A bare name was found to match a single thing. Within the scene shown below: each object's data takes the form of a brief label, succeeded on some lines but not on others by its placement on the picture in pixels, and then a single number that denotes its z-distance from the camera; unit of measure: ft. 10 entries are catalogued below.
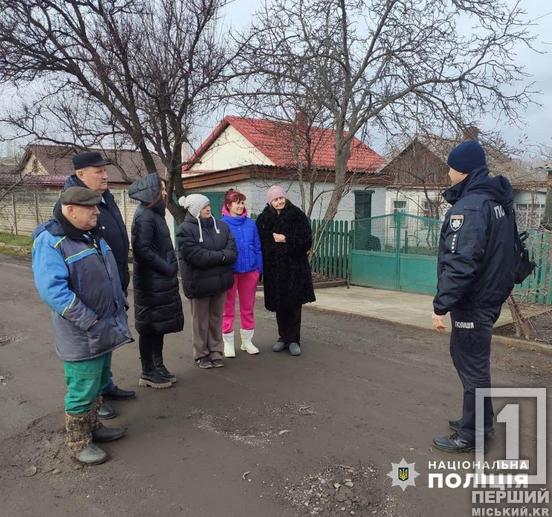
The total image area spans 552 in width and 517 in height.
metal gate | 29.84
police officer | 9.49
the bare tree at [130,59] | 31.76
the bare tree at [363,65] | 29.55
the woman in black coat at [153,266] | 13.05
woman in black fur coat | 16.69
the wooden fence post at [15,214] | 72.60
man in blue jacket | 9.33
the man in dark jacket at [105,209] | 11.79
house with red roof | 34.91
